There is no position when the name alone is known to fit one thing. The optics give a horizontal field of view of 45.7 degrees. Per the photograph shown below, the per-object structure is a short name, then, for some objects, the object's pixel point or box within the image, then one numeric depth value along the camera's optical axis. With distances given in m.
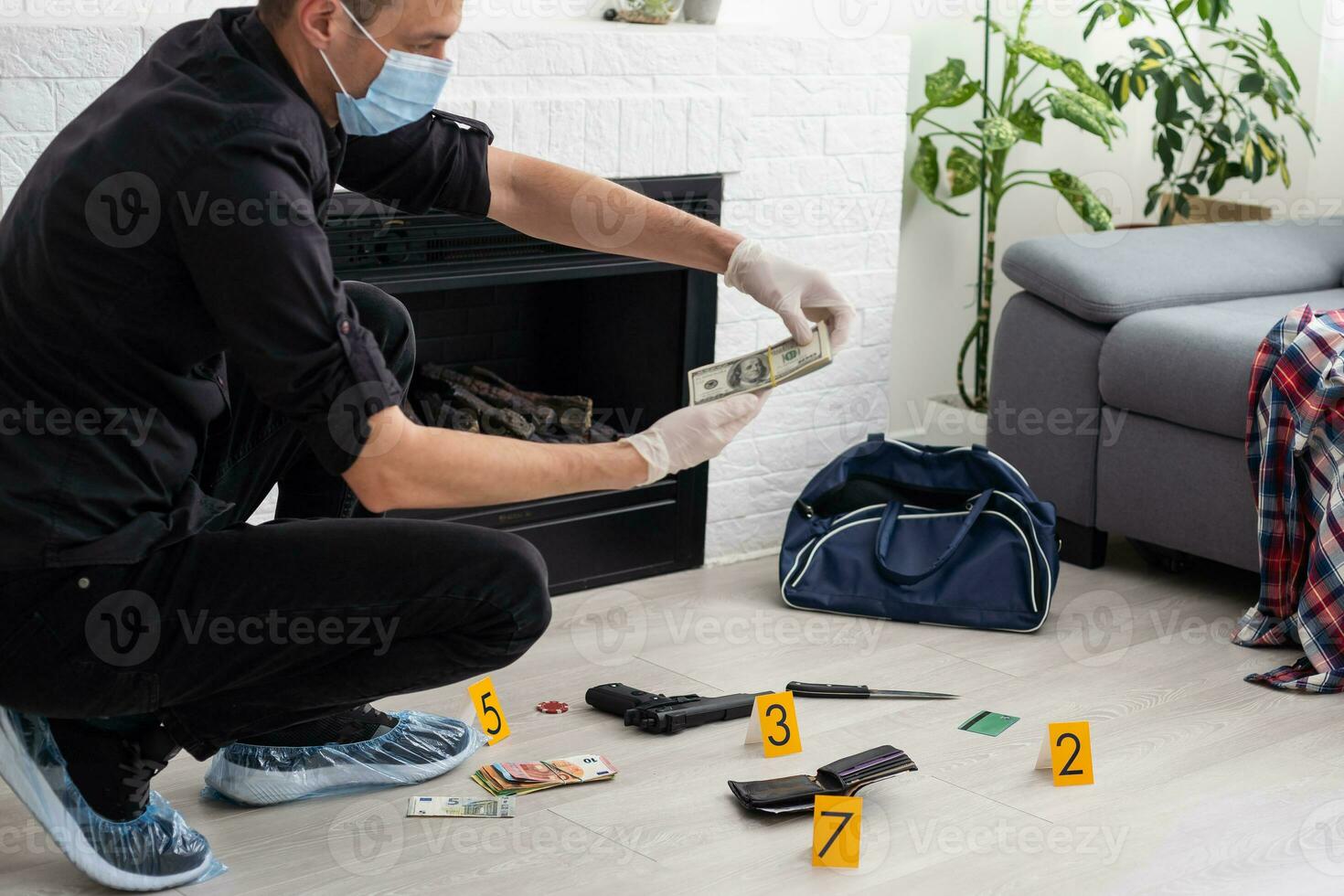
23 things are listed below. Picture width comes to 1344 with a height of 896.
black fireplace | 2.69
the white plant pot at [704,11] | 2.92
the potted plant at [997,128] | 3.27
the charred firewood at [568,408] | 2.94
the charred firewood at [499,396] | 2.89
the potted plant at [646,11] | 2.83
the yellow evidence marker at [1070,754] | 2.05
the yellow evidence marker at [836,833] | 1.81
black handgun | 2.21
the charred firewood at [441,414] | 2.80
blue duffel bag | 2.70
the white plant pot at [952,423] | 3.46
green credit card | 2.24
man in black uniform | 1.44
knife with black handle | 2.35
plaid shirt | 2.44
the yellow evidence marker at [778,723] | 2.13
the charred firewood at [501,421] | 2.82
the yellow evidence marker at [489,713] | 2.17
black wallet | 1.94
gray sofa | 2.72
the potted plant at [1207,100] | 3.44
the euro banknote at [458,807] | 1.93
